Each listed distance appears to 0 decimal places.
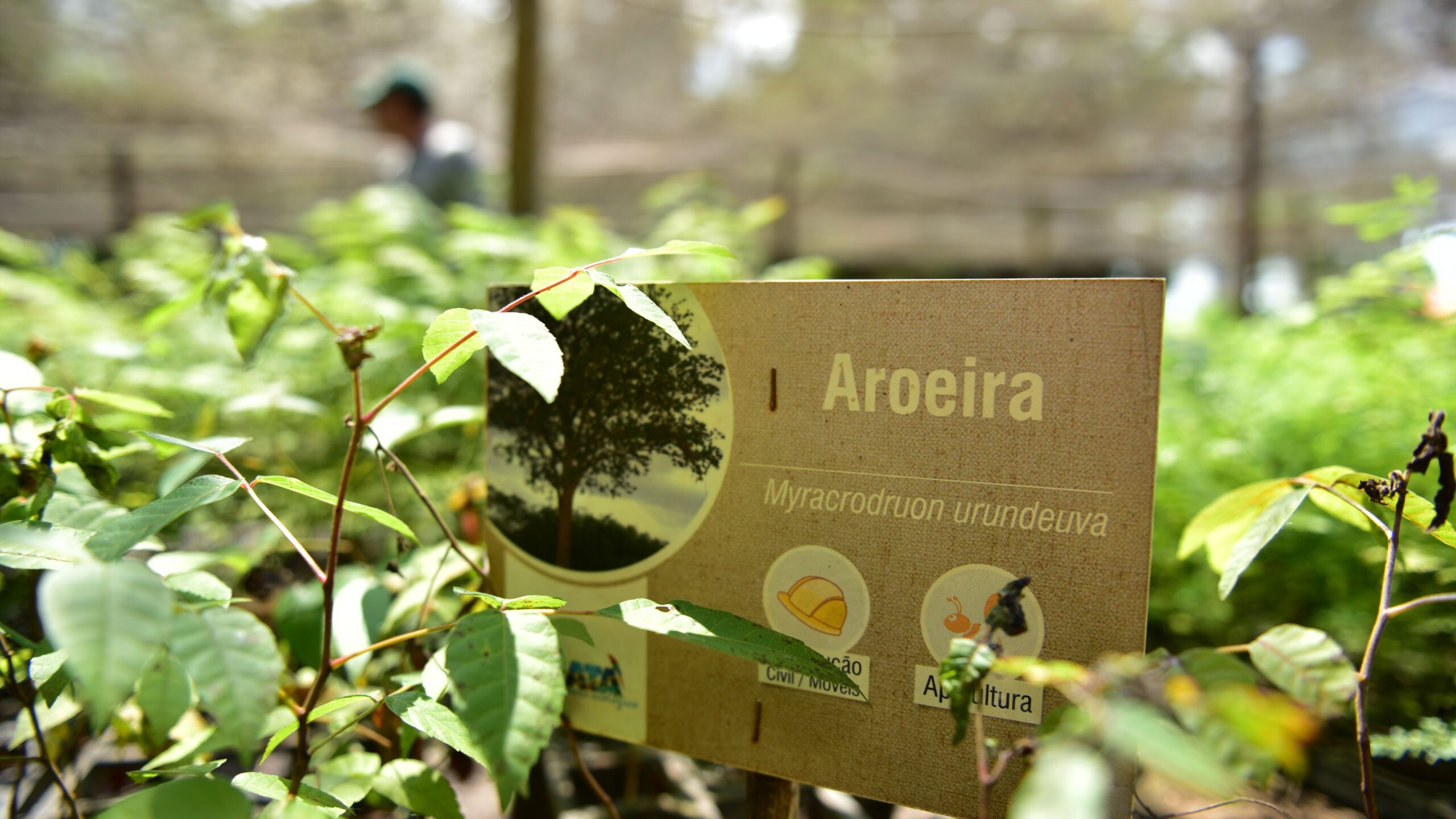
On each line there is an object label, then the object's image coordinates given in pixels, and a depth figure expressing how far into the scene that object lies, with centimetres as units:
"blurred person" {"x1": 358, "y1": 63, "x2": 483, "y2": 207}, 310
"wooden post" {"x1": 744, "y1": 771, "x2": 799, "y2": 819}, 77
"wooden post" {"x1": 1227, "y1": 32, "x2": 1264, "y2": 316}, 327
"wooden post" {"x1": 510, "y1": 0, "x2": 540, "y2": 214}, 244
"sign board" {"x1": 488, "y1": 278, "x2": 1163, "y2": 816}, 63
